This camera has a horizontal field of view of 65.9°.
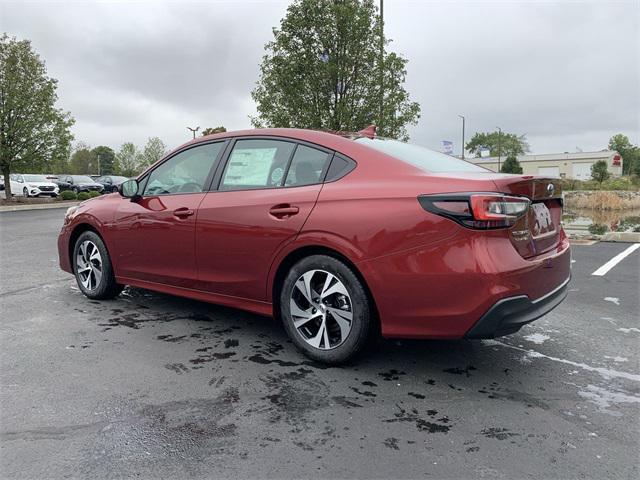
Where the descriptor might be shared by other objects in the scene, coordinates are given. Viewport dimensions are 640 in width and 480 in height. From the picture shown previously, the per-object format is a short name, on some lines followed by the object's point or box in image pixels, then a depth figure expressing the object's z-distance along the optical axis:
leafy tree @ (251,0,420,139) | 13.30
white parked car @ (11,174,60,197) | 27.25
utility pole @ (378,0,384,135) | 13.56
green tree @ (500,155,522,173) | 51.71
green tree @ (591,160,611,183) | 47.06
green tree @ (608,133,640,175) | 93.51
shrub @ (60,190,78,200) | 26.48
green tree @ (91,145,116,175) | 114.19
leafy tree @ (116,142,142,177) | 91.12
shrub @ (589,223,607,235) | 10.93
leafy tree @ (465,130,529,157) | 109.12
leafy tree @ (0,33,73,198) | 19.73
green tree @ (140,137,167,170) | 84.88
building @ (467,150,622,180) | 76.12
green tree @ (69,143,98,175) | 97.81
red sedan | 2.79
